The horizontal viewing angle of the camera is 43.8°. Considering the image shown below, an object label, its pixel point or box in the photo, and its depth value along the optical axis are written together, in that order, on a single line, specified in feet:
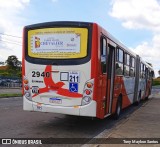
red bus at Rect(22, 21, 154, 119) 18.95
